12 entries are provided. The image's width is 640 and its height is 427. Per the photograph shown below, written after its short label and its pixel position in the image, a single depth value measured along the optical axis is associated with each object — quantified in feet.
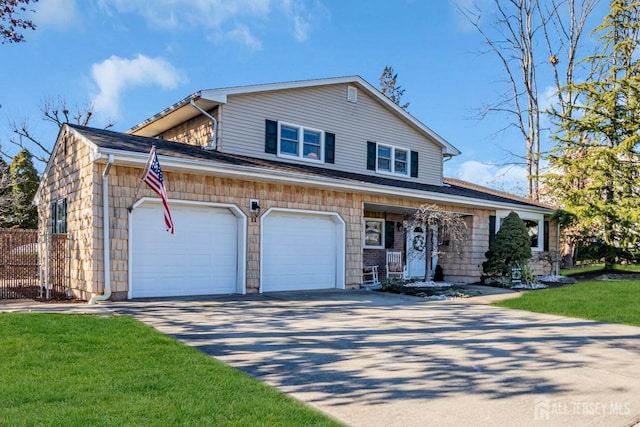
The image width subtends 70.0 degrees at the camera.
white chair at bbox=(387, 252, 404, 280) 50.03
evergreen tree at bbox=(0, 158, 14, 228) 58.80
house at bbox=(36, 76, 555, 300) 31.27
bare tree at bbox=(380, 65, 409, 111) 129.94
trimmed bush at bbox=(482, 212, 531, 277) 48.32
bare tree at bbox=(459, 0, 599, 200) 90.63
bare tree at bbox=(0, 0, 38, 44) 39.17
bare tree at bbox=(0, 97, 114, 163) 86.69
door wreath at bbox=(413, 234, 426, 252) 47.67
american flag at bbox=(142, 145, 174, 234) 26.86
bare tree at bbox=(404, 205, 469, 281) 43.16
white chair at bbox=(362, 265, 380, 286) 47.70
